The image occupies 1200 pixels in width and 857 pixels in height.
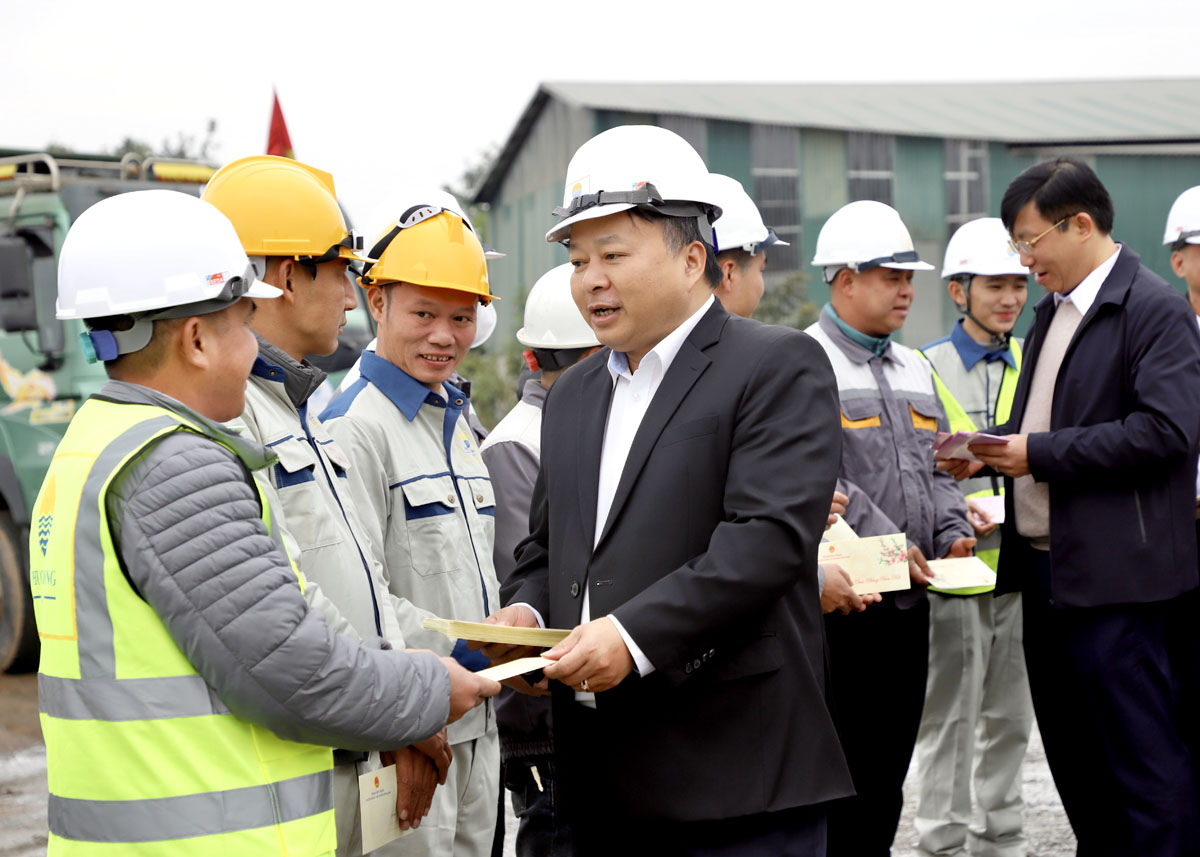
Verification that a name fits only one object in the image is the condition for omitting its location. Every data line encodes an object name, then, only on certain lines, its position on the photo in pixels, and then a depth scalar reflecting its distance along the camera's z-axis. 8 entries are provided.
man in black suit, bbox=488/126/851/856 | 2.32
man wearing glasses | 3.71
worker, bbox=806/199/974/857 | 4.20
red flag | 8.95
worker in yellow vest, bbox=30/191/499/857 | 1.95
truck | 8.20
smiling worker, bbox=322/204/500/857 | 3.04
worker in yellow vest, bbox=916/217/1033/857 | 4.89
